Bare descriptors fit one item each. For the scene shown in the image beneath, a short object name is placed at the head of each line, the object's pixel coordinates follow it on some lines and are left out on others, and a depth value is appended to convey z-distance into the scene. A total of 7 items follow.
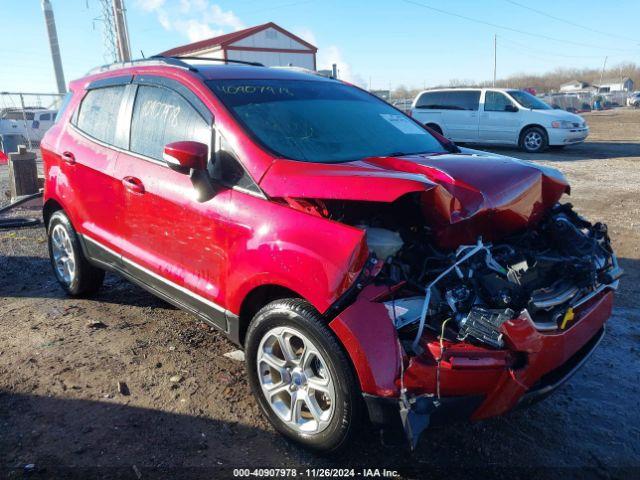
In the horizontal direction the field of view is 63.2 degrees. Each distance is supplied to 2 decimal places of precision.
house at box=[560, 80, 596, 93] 90.01
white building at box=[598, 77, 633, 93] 94.05
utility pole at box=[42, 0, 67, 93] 38.56
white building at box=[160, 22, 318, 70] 30.28
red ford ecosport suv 2.22
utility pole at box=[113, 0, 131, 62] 17.55
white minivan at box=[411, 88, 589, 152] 14.10
